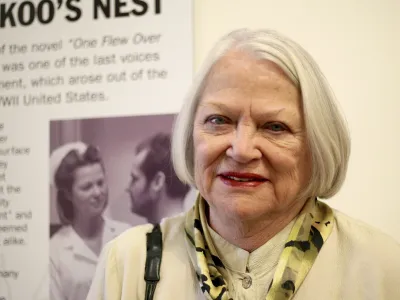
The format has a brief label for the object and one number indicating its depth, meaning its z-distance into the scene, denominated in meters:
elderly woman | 0.92
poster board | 1.50
